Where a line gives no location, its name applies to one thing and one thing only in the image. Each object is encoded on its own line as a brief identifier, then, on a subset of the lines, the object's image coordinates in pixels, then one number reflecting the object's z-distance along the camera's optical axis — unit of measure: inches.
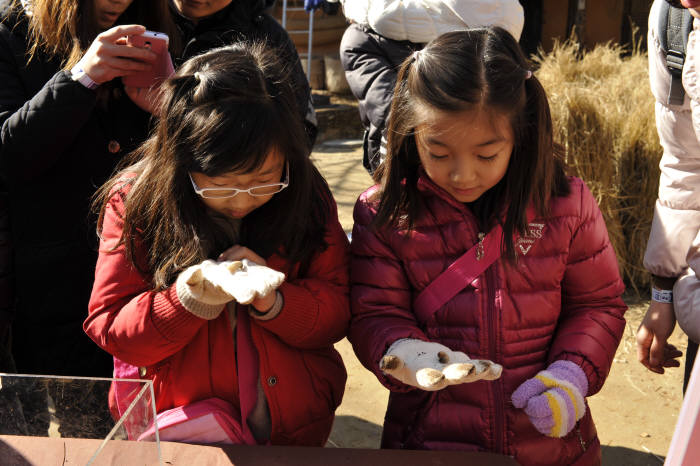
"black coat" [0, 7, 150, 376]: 72.1
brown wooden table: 48.3
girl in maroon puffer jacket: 59.4
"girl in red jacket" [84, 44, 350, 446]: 58.3
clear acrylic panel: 47.4
